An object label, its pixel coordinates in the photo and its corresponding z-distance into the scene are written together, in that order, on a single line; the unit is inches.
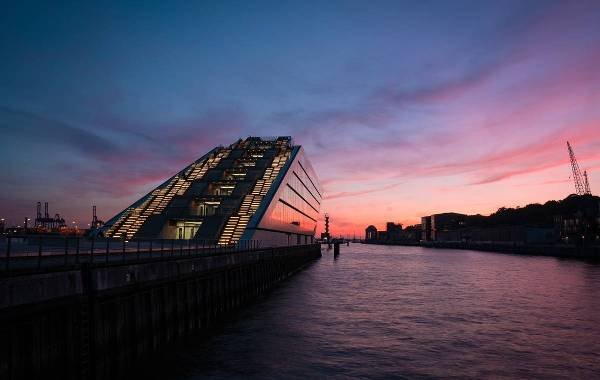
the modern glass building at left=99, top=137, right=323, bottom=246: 2363.4
